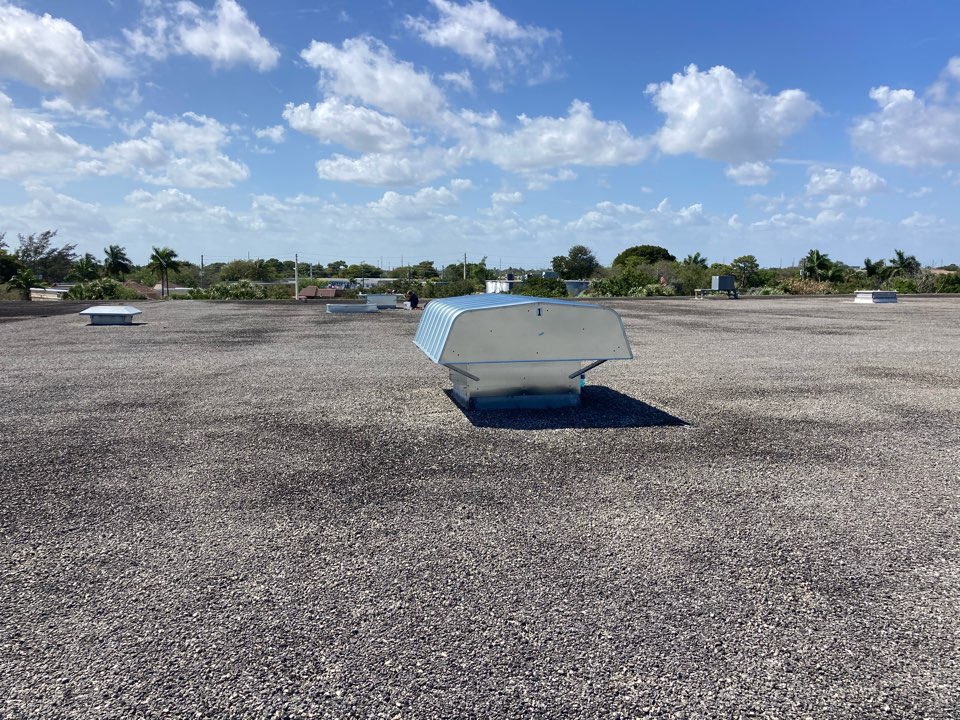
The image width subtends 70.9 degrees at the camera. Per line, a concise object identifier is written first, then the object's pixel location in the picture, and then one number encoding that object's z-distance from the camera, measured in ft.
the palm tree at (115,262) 314.14
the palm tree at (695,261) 257.14
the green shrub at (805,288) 145.38
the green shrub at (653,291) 142.51
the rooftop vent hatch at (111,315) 66.69
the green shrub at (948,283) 139.64
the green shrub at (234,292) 136.88
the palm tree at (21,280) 171.53
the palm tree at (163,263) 252.21
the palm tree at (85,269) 277.64
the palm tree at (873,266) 224.53
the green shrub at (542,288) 124.77
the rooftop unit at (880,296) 105.29
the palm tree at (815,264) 198.59
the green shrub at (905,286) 140.26
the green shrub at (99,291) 141.90
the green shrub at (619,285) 144.87
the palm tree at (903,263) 216.74
